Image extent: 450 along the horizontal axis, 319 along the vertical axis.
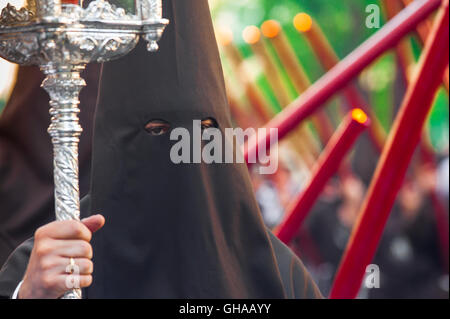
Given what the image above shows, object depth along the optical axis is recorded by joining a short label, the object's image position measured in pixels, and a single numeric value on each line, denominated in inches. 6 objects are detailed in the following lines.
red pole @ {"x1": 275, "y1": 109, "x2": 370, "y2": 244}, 276.8
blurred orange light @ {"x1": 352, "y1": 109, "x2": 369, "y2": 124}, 273.2
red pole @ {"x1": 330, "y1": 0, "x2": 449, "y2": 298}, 246.8
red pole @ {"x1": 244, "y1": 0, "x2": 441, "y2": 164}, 287.9
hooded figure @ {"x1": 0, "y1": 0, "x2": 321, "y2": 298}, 179.3
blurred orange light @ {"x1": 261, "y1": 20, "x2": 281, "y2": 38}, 669.9
